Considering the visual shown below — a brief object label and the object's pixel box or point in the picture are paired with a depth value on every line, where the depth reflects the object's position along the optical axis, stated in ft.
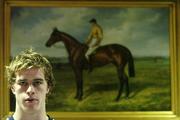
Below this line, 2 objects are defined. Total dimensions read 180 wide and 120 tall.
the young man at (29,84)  5.78
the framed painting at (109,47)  14.16
